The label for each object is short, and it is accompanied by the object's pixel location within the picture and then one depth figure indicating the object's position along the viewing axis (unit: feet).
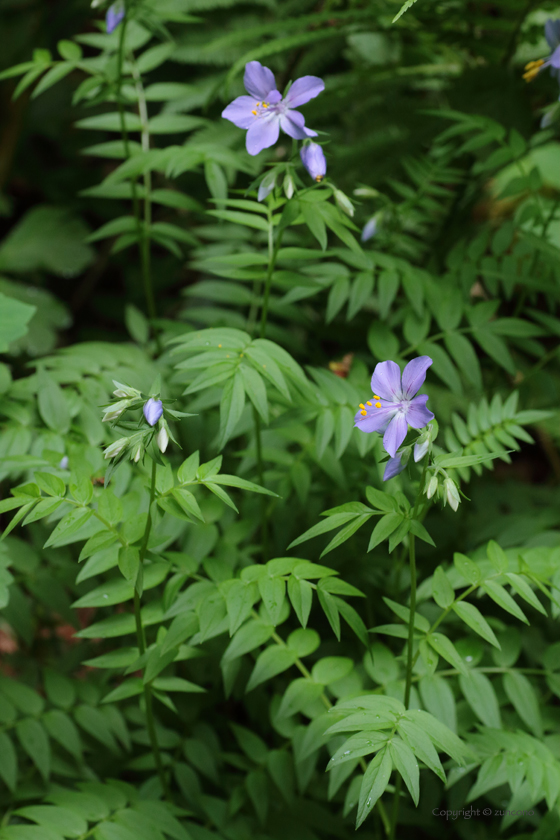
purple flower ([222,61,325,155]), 3.23
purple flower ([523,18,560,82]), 3.34
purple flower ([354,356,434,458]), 3.11
